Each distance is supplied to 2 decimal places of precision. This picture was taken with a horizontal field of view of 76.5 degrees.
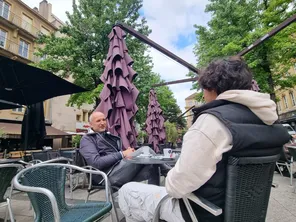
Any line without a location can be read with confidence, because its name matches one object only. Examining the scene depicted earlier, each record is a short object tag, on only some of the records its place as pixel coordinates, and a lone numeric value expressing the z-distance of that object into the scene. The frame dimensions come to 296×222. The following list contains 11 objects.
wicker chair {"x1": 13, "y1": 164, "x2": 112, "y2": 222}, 1.25
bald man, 2.20
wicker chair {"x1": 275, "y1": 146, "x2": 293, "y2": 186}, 4.81
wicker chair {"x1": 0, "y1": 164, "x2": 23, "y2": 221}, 1.89
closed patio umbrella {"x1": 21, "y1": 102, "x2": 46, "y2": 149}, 4.50
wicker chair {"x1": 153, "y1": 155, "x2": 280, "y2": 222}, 1.00
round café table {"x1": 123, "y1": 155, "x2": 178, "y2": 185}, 1.91
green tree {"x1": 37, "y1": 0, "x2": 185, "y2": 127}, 12.41
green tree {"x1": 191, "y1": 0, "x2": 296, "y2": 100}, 10.29
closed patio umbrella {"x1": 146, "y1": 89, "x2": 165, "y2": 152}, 8.75
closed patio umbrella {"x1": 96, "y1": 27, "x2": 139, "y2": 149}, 3.29
